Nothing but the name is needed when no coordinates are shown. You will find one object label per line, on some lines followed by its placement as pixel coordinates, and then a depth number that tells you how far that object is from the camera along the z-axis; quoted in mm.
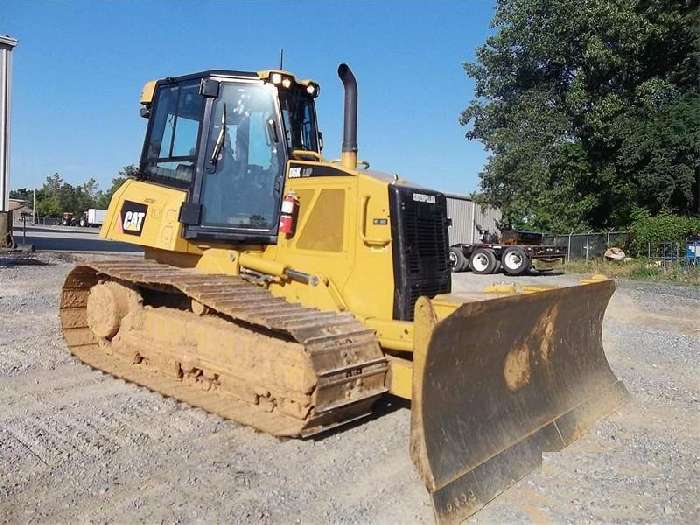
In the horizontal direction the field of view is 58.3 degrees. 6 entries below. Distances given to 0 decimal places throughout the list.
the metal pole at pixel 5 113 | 16938
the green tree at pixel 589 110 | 25062
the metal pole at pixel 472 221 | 33250
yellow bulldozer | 4102
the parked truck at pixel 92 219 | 68750
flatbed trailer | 20766
